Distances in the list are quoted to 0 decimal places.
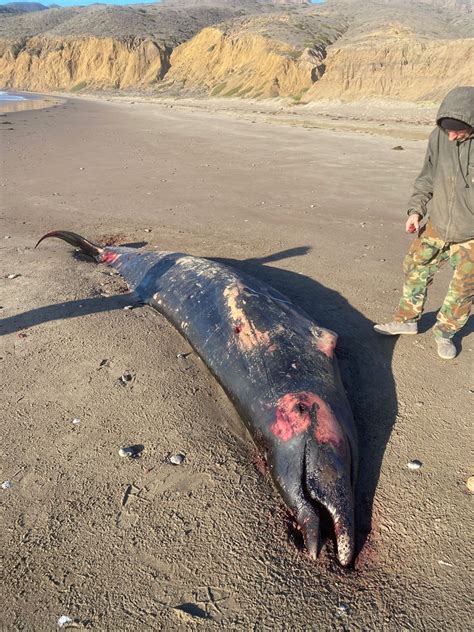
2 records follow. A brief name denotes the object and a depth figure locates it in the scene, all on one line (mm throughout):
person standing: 3373
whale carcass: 2385
